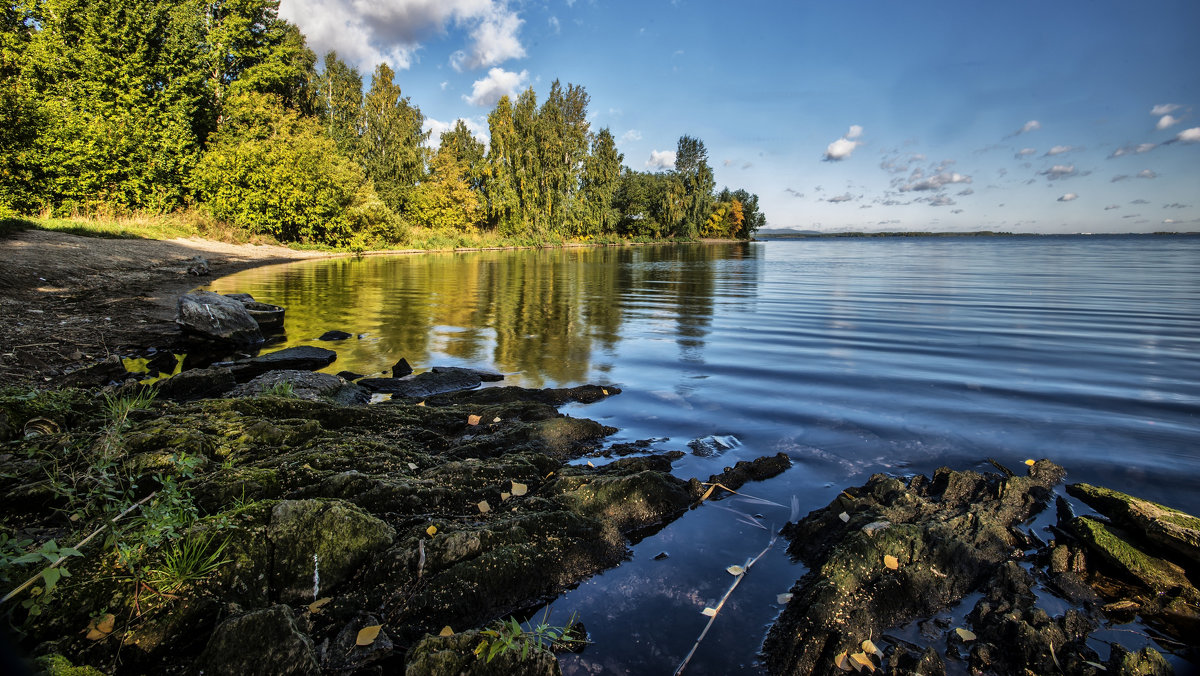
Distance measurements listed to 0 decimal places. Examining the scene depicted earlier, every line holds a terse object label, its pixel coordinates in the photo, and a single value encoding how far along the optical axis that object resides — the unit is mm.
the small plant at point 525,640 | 2234
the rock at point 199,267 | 19084
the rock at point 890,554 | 2766
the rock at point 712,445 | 5379
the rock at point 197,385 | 6379
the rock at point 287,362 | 8031
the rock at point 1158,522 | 3207
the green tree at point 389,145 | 52406
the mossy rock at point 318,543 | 2797
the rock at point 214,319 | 9672
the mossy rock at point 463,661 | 2219
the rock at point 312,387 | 6355
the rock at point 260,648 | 2150
